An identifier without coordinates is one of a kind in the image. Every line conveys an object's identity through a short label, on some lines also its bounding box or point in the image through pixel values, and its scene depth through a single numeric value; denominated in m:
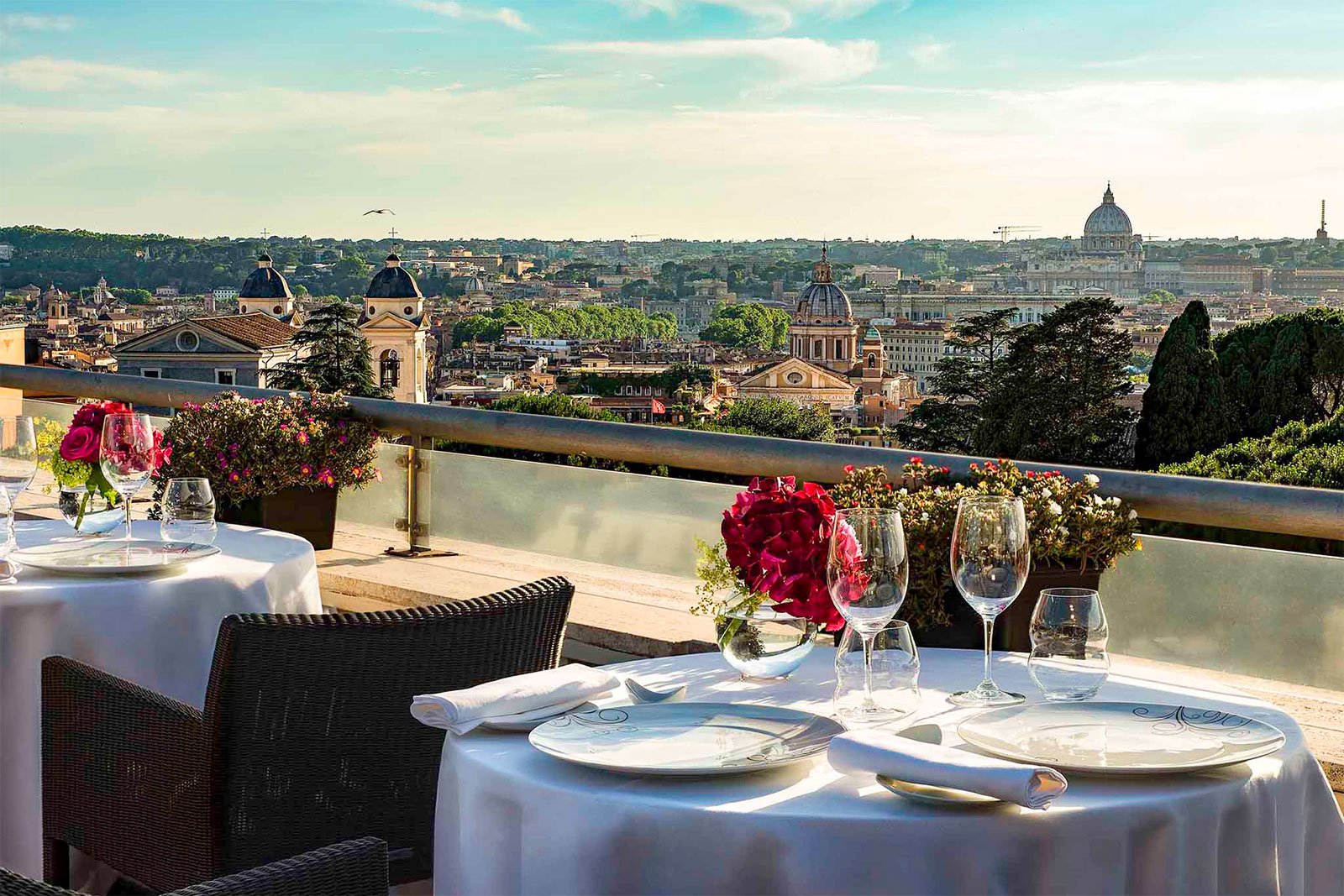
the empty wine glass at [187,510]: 2.67
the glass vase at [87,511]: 2.90
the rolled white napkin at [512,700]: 1.61
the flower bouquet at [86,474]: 2.82
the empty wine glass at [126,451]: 2.60
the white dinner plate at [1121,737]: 1.47
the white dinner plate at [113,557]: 2.56
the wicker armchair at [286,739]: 2.00
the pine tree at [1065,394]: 42.72
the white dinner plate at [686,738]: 1.46
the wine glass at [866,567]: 1.58
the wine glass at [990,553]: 1.67
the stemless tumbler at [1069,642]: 1.67
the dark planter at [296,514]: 4.48
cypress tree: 37.72
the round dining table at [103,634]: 2.47
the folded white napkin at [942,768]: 1.33
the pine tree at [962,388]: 44.75
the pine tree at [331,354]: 52.06
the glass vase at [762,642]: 1.83
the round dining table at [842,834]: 1.35
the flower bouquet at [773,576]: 1.75
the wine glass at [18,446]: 2.84
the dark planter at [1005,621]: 2.61
